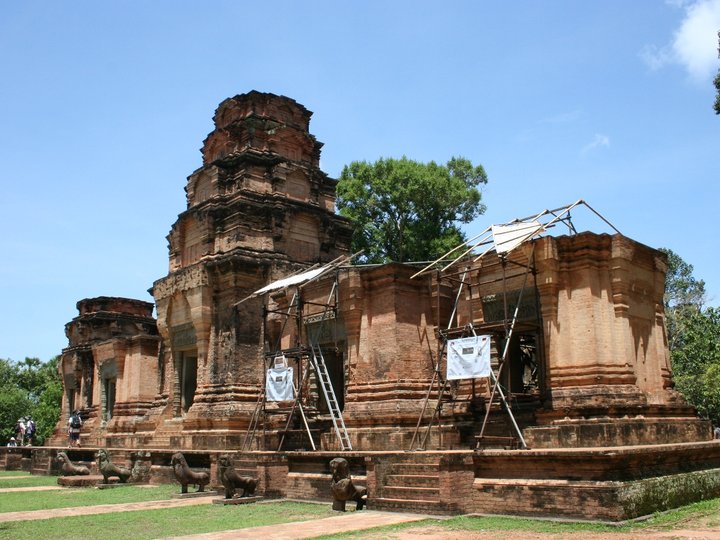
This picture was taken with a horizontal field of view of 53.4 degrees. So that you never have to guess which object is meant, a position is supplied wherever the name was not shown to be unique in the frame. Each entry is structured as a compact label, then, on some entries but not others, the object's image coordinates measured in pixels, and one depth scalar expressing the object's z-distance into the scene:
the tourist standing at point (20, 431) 36.41
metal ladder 17.20
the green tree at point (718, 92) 16.69
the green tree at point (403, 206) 37.84
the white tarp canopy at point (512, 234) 15.58
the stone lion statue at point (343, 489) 12.72
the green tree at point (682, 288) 52.06
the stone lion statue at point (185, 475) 16.14
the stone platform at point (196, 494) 15.63
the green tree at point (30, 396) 46.19
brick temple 11.88
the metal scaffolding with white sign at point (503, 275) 15.38
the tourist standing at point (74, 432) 30.64
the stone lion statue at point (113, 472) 19.36
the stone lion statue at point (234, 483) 14.43
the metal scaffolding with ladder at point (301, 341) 18.69
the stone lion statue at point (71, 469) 21.44
